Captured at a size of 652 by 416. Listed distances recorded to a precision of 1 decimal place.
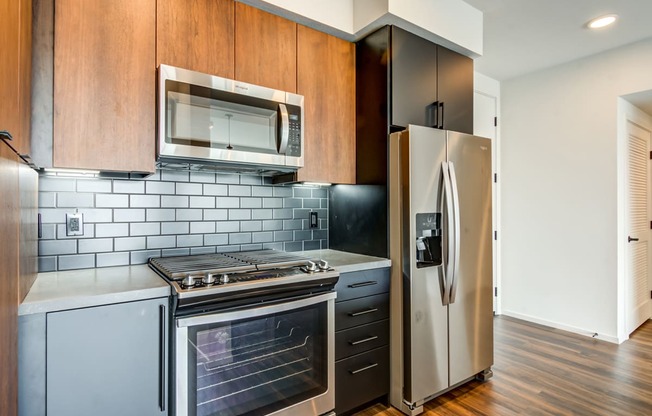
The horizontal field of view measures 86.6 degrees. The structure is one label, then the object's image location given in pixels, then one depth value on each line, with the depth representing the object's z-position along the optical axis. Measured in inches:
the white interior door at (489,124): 153.4
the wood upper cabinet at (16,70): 37.2
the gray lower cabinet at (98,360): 47.9
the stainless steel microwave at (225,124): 66.9
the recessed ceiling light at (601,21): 105.7
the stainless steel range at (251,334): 56.9
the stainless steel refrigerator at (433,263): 84.0
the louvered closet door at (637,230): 134.5
